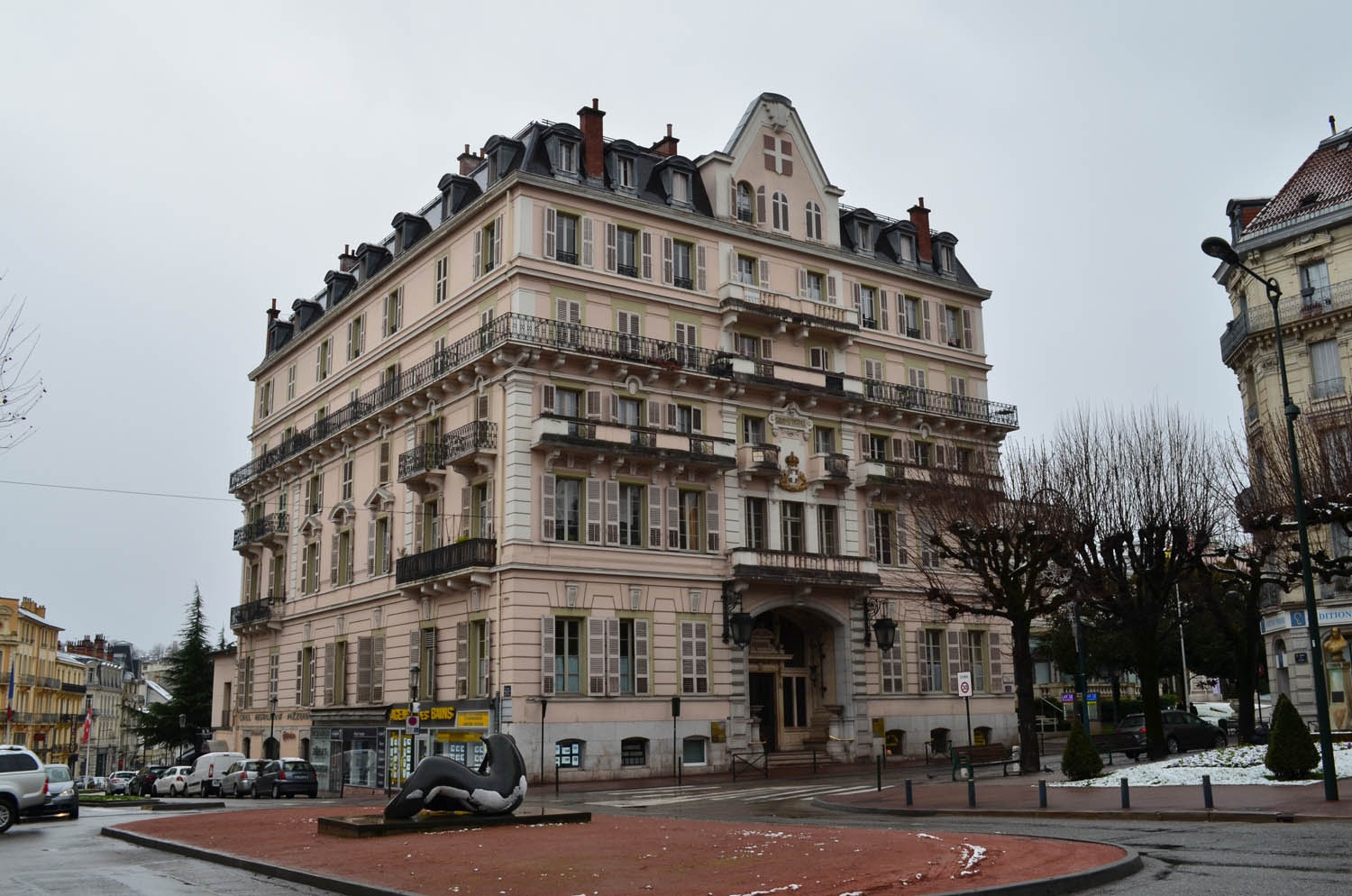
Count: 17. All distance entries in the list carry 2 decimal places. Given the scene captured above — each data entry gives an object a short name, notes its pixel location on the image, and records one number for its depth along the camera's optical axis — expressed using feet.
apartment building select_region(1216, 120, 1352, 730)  133.18
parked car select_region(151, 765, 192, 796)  143.74
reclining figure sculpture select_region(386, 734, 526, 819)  64.54
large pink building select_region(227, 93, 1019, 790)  121.49
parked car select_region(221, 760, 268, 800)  133.28
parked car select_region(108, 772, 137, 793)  182.19
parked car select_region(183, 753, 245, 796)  138.82
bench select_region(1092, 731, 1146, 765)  129.08
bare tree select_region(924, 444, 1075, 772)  98.02
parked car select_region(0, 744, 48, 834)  78.07
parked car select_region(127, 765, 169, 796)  160.15
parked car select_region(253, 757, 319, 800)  128.77
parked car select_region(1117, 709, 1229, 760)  125.70
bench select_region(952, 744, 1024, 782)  103.86
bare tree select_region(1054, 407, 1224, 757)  97.25
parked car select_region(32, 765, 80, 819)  85.25
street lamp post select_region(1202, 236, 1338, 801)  62.34
